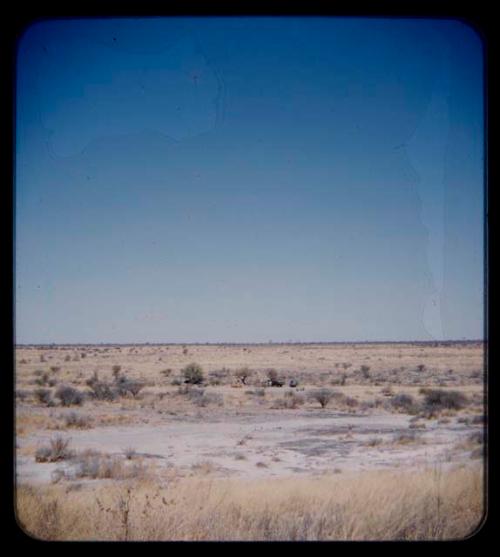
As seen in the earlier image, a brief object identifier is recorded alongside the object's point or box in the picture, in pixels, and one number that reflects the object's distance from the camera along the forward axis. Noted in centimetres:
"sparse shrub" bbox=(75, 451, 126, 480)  699
